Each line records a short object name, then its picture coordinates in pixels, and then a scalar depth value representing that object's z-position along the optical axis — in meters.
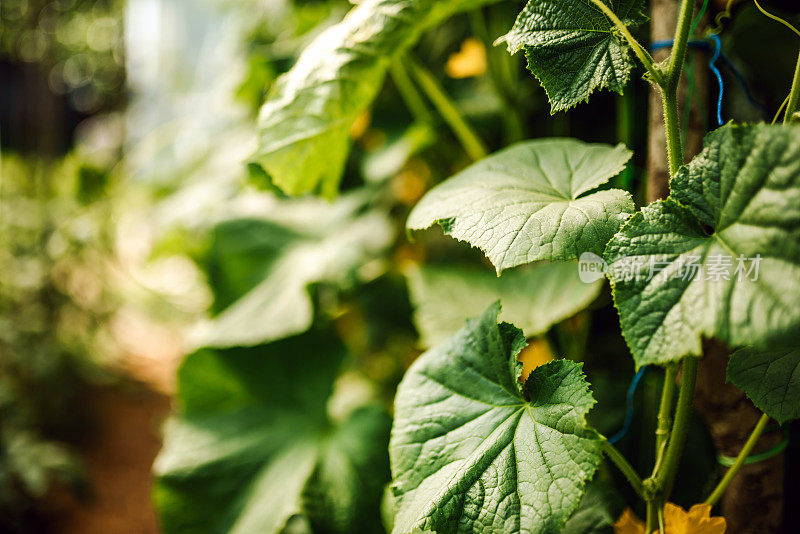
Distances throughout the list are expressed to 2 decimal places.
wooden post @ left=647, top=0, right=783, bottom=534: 0.72
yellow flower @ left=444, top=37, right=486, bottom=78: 1.18
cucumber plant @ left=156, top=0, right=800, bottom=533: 0.43
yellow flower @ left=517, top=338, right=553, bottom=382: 1.08
